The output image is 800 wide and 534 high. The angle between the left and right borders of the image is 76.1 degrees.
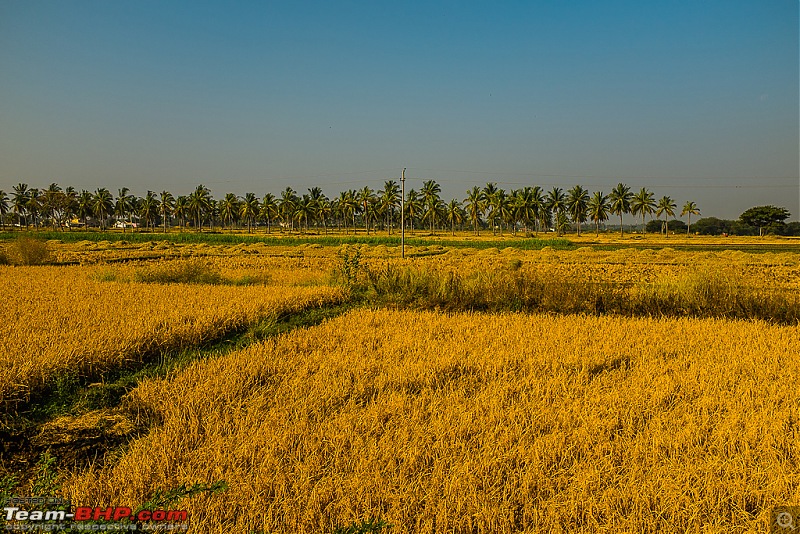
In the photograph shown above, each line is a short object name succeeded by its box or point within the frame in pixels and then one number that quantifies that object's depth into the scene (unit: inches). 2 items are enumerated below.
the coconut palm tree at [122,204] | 4439.0
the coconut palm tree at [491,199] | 3845.0
